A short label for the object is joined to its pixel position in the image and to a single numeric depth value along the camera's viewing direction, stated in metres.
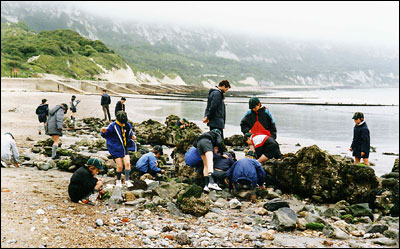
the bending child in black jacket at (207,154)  7.70
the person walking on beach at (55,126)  11.20
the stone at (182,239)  4.91
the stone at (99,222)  5.46
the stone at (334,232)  5.25
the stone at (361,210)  6.50
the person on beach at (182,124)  15.06
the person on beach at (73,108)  22.22
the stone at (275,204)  6.59
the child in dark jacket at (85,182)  6.64
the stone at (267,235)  5.14
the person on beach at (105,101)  22.36
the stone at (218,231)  5.30
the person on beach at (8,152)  9.09
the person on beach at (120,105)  18.48
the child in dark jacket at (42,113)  16.40
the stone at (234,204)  6.85
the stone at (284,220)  5.52
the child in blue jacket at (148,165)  9.28
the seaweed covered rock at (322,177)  7.50
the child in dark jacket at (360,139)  10.00
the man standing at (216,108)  8.52
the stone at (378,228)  5.40
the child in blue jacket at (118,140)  8.02
